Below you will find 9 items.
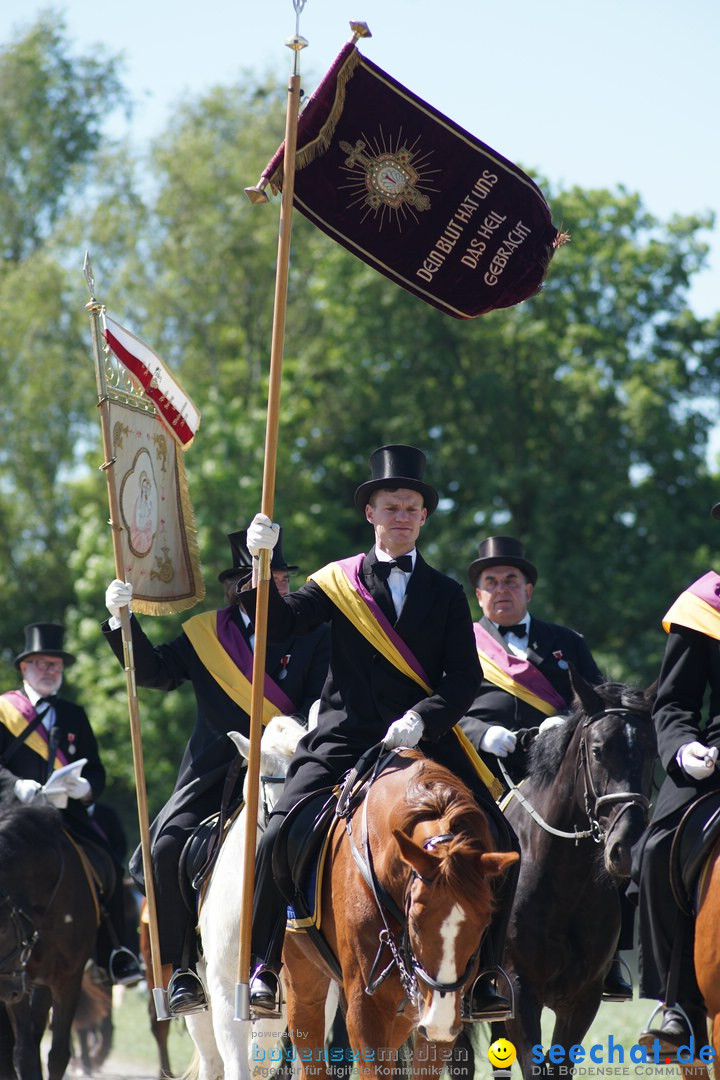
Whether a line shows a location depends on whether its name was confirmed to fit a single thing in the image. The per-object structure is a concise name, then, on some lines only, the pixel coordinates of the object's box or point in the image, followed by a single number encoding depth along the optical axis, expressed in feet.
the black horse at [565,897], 53.52
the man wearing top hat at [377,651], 48.11
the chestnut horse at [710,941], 44.09
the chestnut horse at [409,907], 37.93
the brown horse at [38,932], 65.82
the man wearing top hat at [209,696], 57.98
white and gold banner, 56.49
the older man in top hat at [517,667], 63.57
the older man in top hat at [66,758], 74.02
